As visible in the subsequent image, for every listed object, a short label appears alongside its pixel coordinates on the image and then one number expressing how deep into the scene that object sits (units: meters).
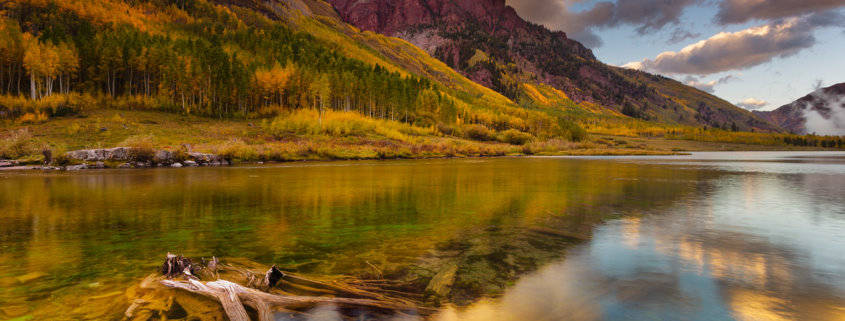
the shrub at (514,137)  101.75
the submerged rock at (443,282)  5.89
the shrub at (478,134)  101.69
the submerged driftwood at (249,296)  4.97
